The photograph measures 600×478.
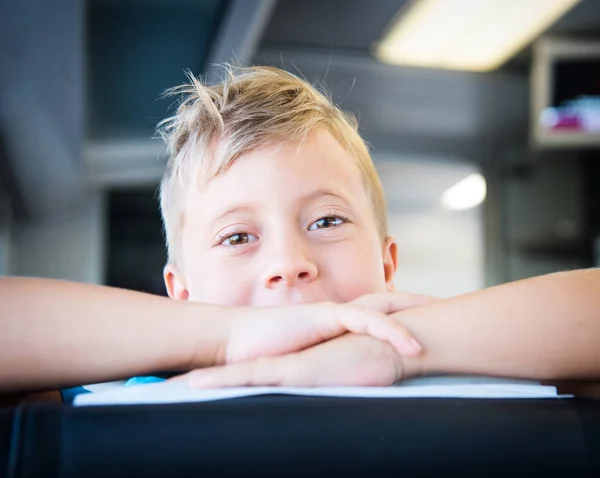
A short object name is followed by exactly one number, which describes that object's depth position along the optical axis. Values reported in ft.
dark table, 1.37
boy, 1.87
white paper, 1.56
